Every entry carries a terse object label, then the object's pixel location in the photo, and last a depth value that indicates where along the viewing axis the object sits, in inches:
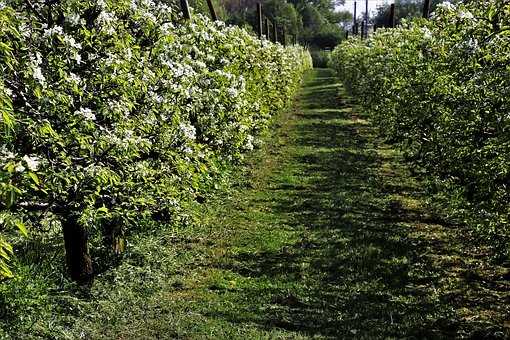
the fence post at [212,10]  525.0
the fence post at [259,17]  912.9
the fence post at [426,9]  536.8
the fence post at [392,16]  820.0
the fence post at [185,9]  379.9
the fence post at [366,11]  1978.3
